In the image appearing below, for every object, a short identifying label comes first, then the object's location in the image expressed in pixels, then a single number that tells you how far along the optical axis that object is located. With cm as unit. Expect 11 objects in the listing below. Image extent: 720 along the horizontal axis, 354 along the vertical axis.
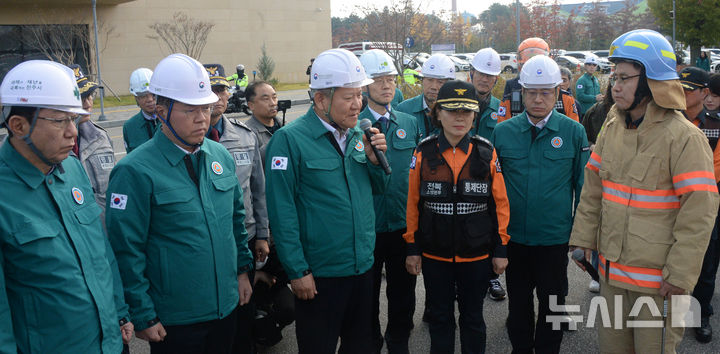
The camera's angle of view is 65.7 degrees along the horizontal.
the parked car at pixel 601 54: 4198
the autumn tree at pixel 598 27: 4862
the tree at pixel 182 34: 3006
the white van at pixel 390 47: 1604
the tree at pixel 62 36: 2495
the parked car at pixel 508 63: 3562
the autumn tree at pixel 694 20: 2461
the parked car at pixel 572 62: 3140
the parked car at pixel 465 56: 4502
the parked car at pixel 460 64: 3914
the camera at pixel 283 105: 570
